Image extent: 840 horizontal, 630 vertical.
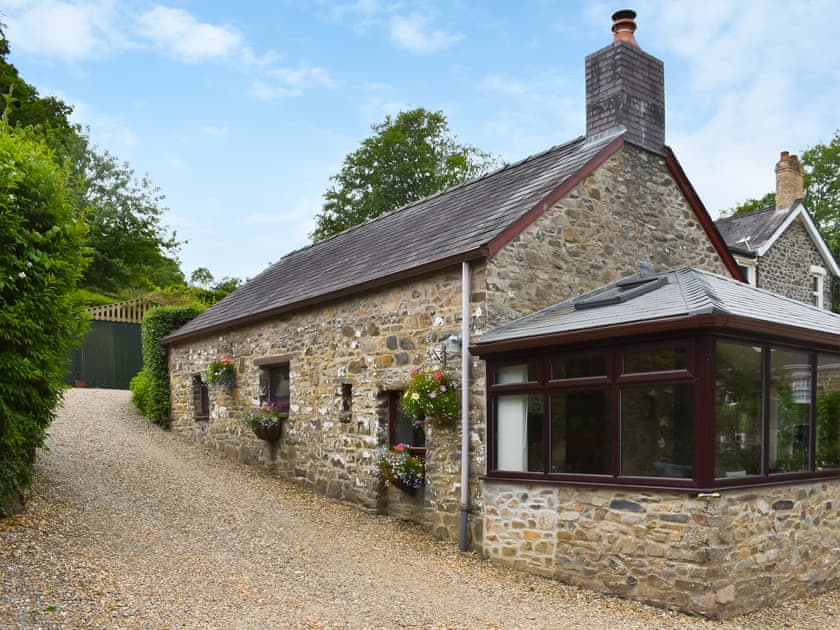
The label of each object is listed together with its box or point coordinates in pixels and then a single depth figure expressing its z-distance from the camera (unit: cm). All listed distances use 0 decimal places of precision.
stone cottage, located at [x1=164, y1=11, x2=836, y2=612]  920
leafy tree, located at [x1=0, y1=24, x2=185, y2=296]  3262
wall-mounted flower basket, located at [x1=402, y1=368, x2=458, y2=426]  910
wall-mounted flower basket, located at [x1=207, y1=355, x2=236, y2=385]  1483
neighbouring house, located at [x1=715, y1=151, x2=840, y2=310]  2148
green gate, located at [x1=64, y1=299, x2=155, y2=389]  2345
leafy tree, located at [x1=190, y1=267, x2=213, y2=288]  5328
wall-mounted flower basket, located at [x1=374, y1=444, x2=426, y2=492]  1001
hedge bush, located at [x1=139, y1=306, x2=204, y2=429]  1830
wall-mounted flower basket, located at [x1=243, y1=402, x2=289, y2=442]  1327
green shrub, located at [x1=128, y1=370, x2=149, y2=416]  1909
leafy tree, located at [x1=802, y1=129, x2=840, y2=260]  3425
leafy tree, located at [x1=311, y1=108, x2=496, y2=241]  3572
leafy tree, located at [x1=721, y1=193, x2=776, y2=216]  3622
